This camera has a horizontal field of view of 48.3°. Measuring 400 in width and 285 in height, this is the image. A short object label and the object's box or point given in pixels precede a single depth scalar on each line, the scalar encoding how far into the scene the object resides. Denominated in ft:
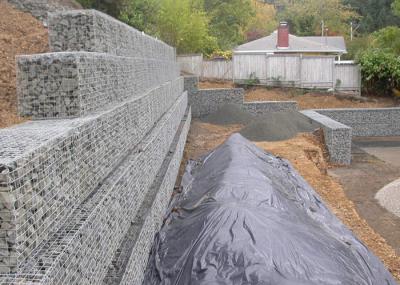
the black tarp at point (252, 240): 11.82
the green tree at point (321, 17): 166.81
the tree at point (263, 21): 181.16
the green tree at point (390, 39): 73.69
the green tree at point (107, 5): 53.31
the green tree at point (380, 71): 67.15
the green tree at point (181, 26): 83.30
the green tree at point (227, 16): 129.29
